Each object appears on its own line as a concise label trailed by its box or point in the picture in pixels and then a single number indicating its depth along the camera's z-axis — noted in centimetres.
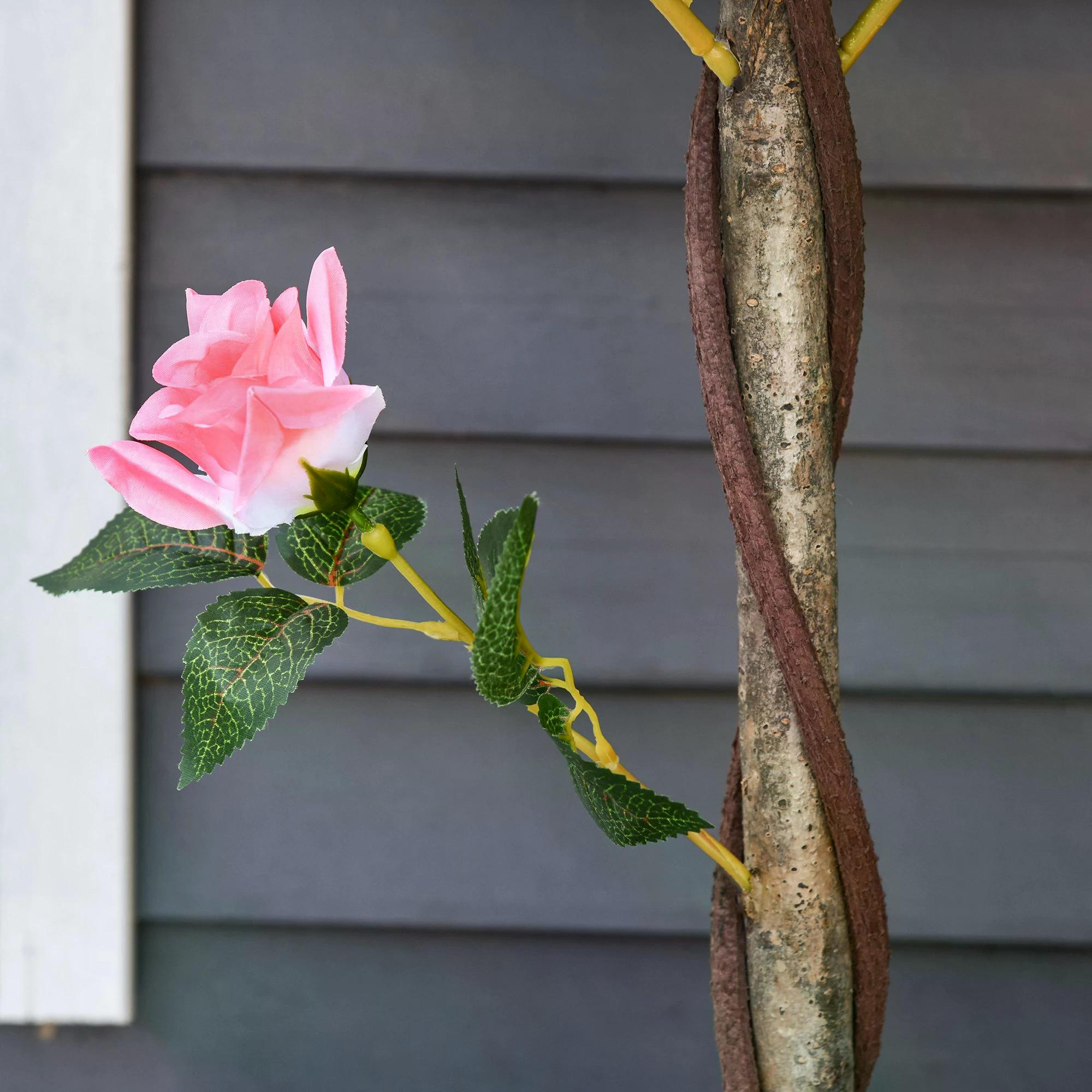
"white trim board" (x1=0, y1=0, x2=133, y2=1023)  174
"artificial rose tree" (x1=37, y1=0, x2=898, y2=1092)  140
